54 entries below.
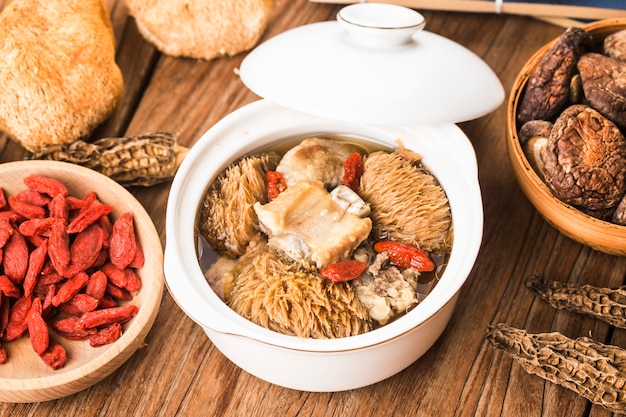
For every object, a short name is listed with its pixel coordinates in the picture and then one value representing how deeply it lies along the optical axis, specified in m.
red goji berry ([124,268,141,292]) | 0.52
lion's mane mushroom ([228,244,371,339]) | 0.48
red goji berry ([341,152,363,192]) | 0.53
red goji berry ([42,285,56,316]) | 0.51
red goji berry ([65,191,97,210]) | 0.54
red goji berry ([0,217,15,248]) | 0.52
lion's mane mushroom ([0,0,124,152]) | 0.57
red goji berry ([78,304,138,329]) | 0.51
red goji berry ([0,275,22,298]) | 0.51
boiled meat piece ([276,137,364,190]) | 0.53
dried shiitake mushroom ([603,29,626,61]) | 0.55
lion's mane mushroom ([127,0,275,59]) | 0.63
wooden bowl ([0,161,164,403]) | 0.49
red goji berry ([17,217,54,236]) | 0.53
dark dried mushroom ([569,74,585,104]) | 0.54
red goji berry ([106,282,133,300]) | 0.52
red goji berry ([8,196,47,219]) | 0.54
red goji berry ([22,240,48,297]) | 0.51
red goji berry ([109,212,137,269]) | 0.53
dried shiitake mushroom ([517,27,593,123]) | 0.53
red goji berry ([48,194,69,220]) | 0.53
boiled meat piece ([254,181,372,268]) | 0.50
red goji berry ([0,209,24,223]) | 0.53
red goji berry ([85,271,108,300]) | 0.52
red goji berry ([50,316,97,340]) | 0.51
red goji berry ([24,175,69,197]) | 0.54
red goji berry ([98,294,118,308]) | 0.52
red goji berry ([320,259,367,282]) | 0.49
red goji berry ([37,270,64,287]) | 0.52
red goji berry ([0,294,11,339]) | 0.51
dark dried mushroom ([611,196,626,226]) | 0.50
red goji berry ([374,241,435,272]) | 0.51
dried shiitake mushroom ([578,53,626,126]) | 0.52
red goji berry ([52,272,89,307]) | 0.51
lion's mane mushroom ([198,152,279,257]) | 0.52
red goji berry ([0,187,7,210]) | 0.54
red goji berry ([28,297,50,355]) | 0.50
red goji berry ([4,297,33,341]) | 0.51
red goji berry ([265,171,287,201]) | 0.53
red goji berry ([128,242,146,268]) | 0.53
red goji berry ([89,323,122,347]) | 0.51
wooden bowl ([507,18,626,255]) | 0.51
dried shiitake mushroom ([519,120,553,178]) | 0.53
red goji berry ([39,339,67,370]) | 0.50
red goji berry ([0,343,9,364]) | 0.50
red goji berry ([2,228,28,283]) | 0.52
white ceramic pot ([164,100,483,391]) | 0.46
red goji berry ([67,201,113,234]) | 0.53
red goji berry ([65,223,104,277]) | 0.52
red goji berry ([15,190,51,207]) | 0.54
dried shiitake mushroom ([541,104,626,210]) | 0.50
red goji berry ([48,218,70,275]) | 0.51
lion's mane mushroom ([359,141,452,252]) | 0.52
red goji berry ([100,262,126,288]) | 0.52
